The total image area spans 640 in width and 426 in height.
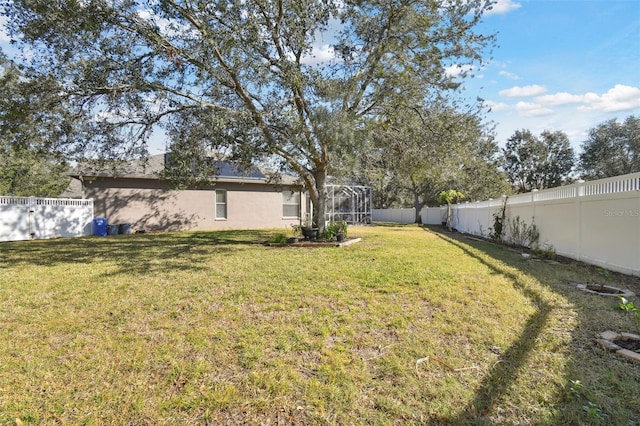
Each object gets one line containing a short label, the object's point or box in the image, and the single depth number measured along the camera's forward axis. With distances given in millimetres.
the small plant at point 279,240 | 10125
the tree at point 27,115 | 7605
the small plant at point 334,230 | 10344
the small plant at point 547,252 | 7562
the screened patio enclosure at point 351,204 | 21969
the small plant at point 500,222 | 11155
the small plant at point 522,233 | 9016
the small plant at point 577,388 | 2483
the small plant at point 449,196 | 20469
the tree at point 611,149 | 26297
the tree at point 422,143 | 10031
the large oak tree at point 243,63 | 7215
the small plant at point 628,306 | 2994
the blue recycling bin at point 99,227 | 13812
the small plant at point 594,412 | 2210
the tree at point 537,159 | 31750
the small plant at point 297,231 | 11461
